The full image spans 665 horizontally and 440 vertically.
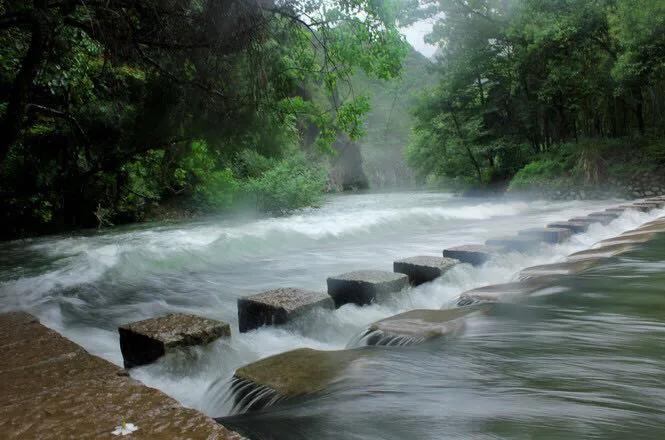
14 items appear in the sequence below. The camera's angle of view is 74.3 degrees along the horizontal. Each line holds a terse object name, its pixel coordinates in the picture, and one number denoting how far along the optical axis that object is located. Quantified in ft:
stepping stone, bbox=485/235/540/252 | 16.89
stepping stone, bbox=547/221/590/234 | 21.10
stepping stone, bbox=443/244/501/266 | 14.76
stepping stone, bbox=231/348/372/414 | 6.26
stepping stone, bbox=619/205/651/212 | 28.02
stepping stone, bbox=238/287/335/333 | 9.39
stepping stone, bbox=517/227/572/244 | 18.48
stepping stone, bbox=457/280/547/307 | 10.75
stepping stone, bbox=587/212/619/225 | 23.57
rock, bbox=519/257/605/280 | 12.70
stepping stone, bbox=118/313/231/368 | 7.46
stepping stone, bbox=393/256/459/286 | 12.91
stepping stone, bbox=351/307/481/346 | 8.32
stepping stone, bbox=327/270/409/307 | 11.11
